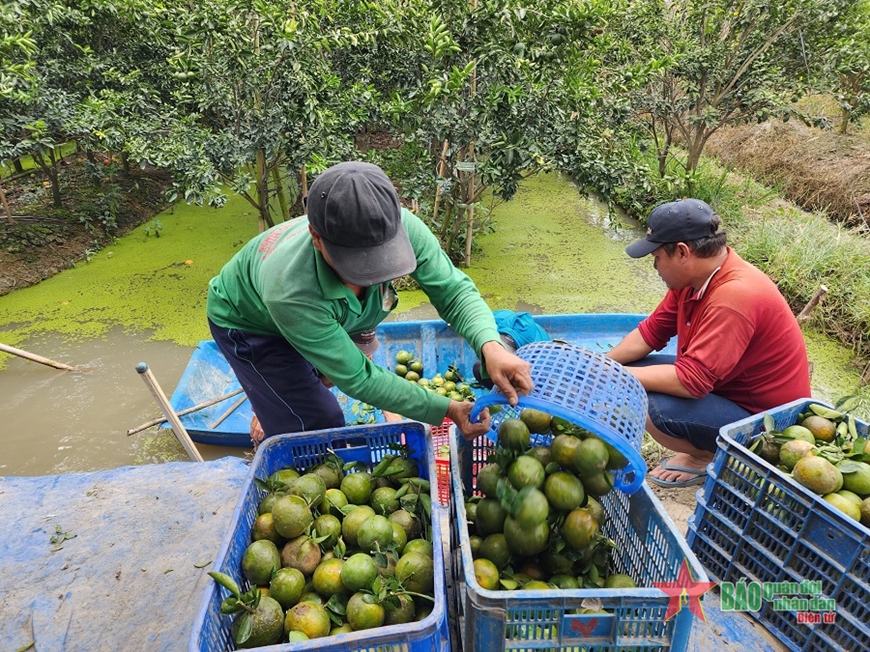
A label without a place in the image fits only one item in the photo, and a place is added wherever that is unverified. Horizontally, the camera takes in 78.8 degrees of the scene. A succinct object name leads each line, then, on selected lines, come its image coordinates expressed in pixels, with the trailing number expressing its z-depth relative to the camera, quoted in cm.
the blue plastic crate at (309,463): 109
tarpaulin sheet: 177
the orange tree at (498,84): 385
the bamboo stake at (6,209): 518
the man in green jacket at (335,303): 141
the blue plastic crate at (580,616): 113
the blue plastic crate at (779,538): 149
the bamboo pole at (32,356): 343
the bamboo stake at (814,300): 323
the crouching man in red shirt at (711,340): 208
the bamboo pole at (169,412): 236
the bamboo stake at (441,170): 440
